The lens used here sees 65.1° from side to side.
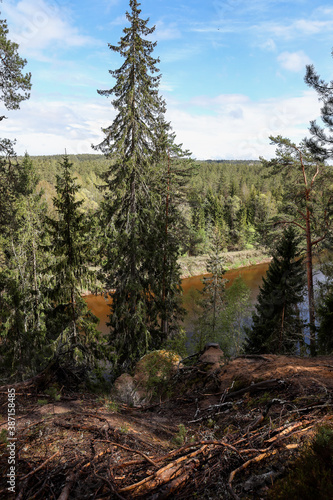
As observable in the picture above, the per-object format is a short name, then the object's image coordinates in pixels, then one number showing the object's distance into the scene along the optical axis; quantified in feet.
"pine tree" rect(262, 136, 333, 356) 37.55
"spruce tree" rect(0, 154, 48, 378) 39.48
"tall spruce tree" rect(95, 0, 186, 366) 34.76
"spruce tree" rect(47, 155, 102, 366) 26.78
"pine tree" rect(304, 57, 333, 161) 30.55
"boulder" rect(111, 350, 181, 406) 22.89
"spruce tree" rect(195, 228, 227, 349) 66.79
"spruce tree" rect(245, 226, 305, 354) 42.63
